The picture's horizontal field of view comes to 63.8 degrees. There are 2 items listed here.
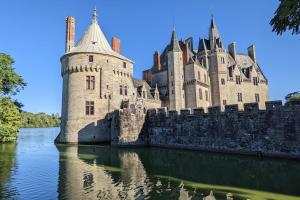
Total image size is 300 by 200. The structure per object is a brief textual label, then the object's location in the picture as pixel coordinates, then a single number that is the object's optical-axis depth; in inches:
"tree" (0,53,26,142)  1219.5
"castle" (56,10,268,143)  1237.7
